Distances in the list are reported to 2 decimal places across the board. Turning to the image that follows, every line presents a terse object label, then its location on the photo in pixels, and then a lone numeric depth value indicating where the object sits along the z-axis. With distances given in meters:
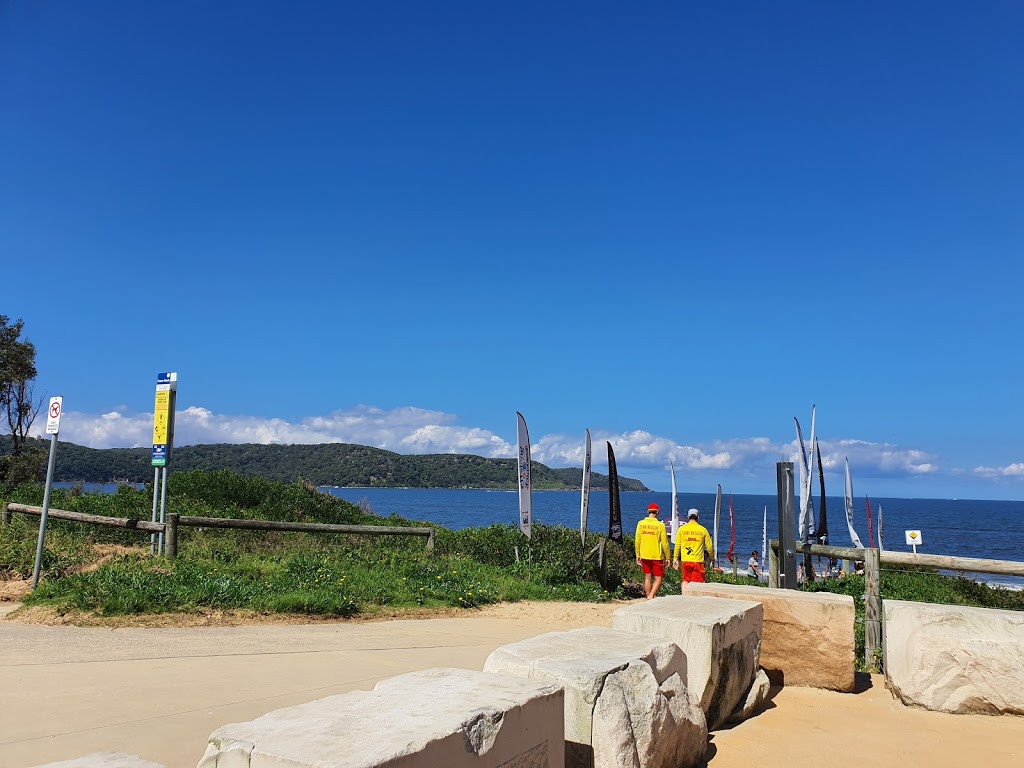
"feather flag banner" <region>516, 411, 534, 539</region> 14.19
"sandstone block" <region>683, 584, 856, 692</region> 6.61
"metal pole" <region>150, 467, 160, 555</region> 11.73
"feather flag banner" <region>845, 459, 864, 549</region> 21.13
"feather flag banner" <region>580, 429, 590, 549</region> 14.66
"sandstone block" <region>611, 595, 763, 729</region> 5.25
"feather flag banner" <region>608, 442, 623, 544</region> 15.48
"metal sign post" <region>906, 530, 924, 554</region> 24.91
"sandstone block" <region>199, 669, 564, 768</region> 2.48
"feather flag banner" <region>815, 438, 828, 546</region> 19.88
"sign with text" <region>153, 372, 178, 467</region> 12.27
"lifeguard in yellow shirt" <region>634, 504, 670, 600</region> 11.83
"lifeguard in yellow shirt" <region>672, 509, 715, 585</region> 11.48
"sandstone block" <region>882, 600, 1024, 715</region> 5.88
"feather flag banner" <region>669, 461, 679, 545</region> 20.78
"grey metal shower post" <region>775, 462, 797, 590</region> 9.52
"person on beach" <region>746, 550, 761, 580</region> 27.20
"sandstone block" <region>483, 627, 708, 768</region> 3.85
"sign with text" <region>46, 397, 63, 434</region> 9.32
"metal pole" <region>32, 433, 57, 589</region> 9.42
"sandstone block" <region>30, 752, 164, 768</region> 2.45
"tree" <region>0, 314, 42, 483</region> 24.73
